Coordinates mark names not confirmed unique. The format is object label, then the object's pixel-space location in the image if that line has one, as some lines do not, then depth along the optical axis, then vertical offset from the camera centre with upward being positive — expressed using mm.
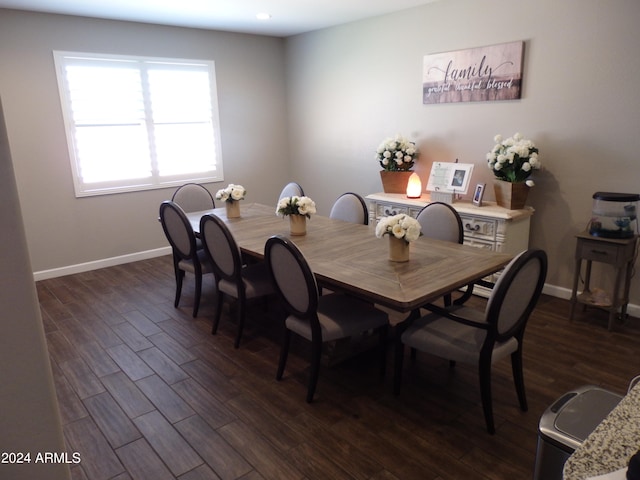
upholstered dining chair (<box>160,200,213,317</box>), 3402 -844
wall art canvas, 3729 +510
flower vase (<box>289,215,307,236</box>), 3180 -611
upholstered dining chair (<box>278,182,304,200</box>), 4434 -536
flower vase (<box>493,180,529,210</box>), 3641 -498
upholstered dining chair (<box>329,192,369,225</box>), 3744 -619
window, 4551 +205
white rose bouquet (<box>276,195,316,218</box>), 3119 -478
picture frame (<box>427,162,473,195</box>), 4008 -397
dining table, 2150 -712
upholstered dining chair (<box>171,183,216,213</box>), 4340 -575
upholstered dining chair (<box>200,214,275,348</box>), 2949 -908
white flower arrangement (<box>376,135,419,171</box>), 4453 -182
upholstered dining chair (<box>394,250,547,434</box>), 2033 -986
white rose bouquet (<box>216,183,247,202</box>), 3826 -472
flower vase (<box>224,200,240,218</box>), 3867 -596
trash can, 1103 -748
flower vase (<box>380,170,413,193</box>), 4535 -454
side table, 3080 -895
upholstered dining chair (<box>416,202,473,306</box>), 3018 -606
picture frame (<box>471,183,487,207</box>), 3845 -514
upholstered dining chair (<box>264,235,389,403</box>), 2285 -976
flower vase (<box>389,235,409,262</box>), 2512 -636
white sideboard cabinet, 3578 -754
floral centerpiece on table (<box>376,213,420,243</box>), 2420 -496
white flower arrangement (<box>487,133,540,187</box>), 3535 -211
